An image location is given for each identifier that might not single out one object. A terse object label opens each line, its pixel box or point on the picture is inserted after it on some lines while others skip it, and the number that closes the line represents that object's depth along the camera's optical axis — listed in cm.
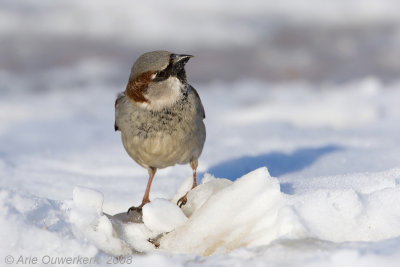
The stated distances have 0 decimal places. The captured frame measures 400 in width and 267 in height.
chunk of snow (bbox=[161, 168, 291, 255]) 475
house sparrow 627
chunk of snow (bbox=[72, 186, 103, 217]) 506
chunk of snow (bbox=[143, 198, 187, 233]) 525
